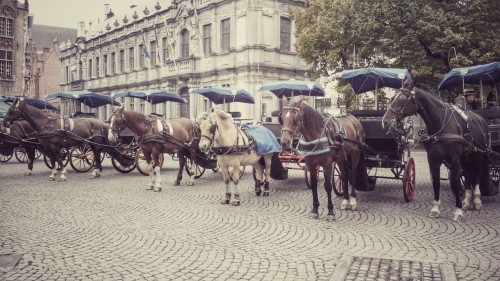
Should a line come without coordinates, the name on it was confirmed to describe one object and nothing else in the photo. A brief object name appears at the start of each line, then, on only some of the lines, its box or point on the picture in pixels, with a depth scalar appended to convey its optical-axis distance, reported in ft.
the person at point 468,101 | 30.45
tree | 67.56
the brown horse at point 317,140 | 23.43
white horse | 28.17
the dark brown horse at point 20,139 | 46.55
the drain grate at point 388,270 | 15.08
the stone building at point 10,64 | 122.42
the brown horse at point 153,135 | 35.55
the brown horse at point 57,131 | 40.81
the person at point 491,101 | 35.86
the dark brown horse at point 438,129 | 23.88
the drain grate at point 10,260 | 16.42
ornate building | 103.14
